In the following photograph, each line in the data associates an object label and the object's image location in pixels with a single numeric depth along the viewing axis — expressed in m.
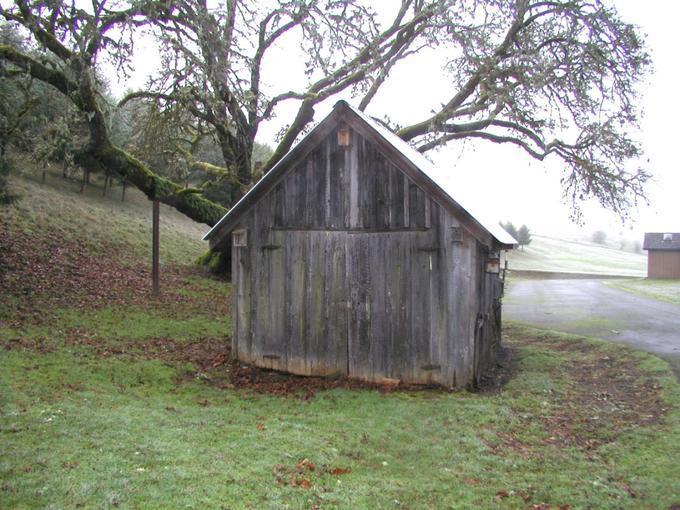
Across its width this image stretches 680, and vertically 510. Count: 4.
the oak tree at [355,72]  11.73
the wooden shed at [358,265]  10.00
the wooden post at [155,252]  17.36
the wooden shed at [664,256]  52.25
